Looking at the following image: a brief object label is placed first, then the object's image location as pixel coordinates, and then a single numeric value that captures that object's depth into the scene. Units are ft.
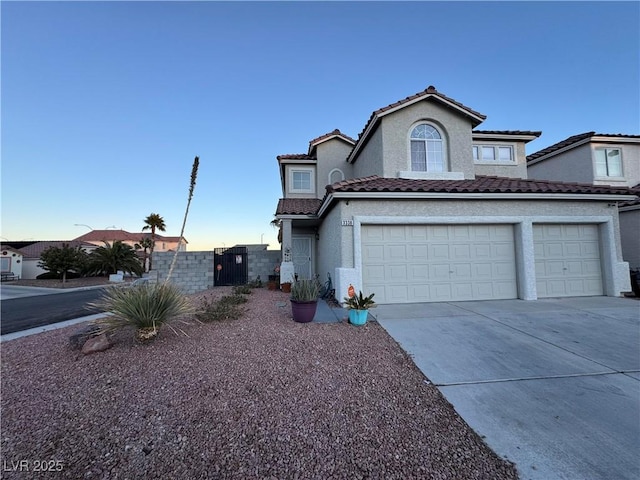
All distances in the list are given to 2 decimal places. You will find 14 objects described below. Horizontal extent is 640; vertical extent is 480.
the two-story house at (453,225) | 27.71
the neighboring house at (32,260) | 102.47
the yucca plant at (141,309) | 16.65
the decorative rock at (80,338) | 17.02
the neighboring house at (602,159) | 44.50
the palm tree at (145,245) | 106.07
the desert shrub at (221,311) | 22.50
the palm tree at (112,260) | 83.15
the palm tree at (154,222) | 99.55
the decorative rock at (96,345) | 15.92
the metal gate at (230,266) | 47.34
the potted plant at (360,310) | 20.45
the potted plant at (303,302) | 21.01
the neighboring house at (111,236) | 149.69
